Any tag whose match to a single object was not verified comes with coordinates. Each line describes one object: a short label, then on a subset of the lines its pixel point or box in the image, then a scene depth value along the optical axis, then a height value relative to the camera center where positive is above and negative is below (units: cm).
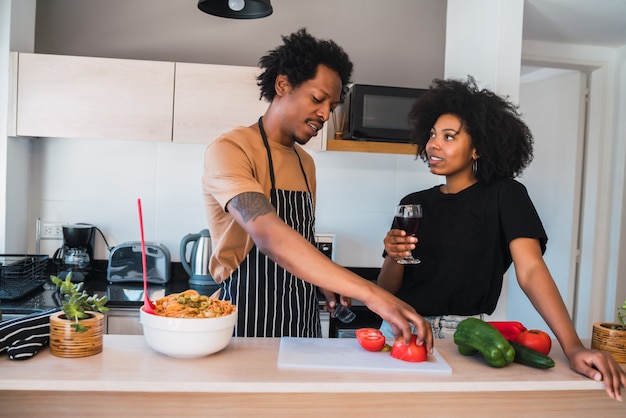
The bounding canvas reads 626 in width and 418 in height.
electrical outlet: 323 -24
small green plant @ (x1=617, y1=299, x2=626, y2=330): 155 -30
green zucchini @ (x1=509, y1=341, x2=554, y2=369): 141 -36
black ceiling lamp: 209 +66
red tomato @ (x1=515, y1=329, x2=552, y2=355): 149 -34
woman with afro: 179 -6
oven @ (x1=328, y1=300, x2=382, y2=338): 283 -60
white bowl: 131 -32
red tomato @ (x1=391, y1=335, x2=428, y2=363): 140 -35
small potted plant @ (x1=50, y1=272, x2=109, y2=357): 133 -32
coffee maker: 308 -34
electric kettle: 300 -33
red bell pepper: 156 -33
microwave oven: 291 +44
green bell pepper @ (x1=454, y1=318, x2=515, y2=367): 139 -33
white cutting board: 135 -38
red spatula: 136 -27
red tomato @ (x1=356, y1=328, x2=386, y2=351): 148 -35
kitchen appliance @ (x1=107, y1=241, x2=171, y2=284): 303 -38
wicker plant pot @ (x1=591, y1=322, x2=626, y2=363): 152 -34
